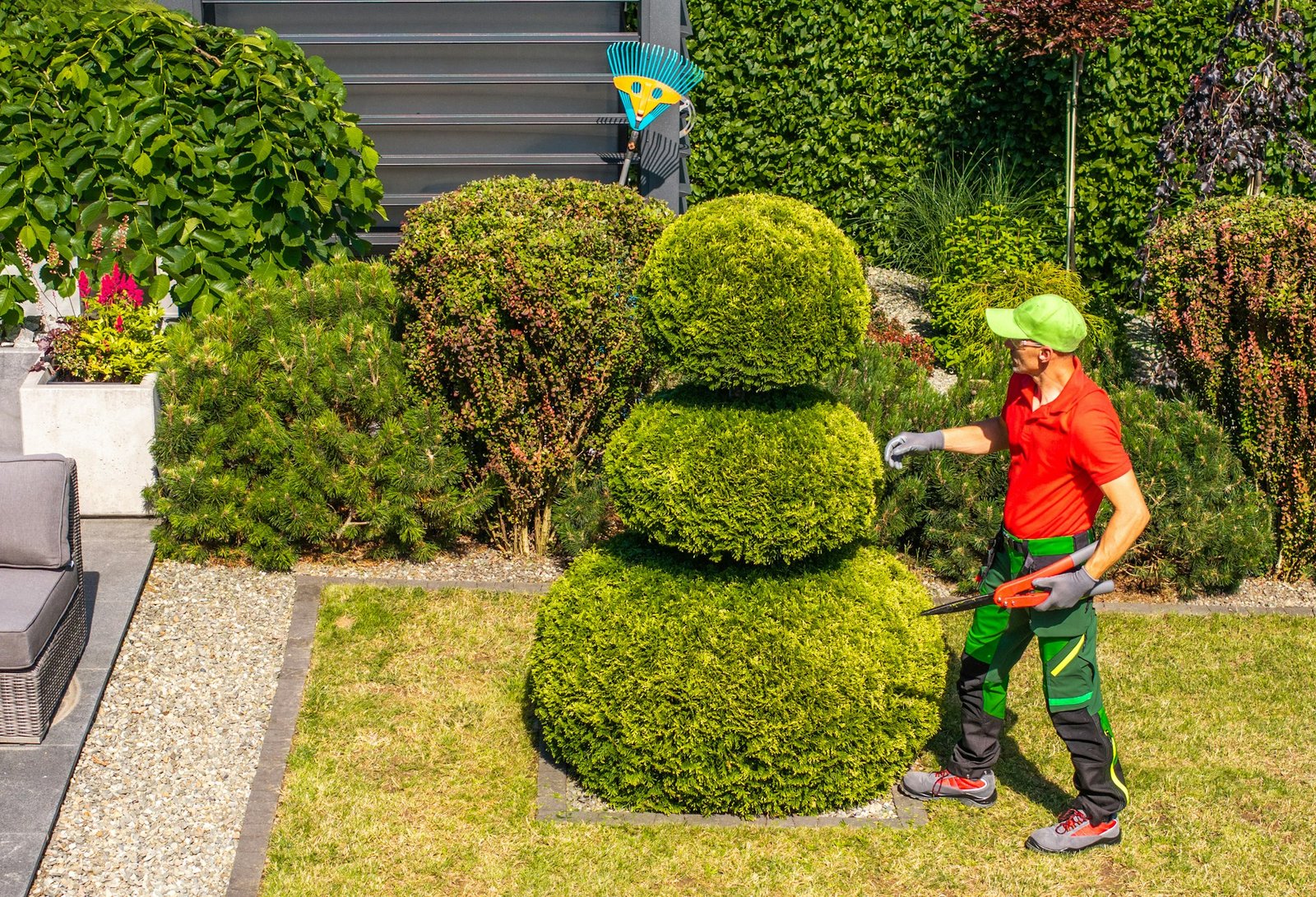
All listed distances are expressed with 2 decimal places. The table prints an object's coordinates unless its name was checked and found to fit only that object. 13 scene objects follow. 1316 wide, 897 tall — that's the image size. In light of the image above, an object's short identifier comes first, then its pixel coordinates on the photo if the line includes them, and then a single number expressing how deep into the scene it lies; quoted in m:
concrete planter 6.42
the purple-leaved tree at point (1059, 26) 8.83
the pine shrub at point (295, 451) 6.35
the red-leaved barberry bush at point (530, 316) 6.00
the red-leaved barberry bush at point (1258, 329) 6.47
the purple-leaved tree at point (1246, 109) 8.38
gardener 4.20
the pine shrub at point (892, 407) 6.58
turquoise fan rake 8.38
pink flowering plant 6.62
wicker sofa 4.71
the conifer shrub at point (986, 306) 8.43
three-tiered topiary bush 4.39
